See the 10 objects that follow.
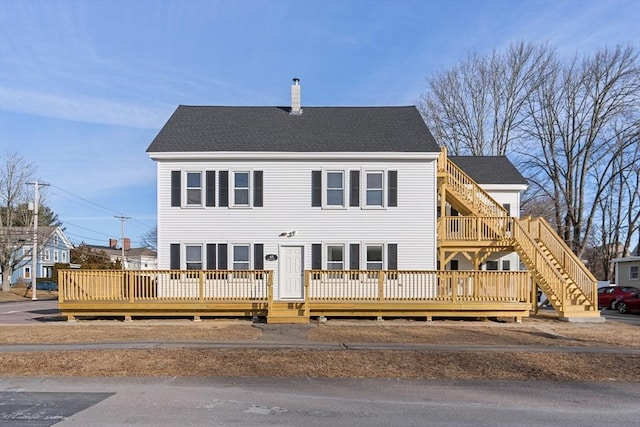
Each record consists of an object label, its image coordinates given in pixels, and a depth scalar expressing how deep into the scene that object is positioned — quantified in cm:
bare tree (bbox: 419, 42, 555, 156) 4034
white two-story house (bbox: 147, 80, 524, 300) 1906
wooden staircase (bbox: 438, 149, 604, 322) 1709
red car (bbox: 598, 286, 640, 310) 2549
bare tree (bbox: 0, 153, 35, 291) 4209
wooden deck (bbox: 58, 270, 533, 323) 1653
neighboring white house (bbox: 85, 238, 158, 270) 9406
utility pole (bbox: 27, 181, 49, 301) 3660
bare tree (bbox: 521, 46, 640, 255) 3691
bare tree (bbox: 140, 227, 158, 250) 8592
